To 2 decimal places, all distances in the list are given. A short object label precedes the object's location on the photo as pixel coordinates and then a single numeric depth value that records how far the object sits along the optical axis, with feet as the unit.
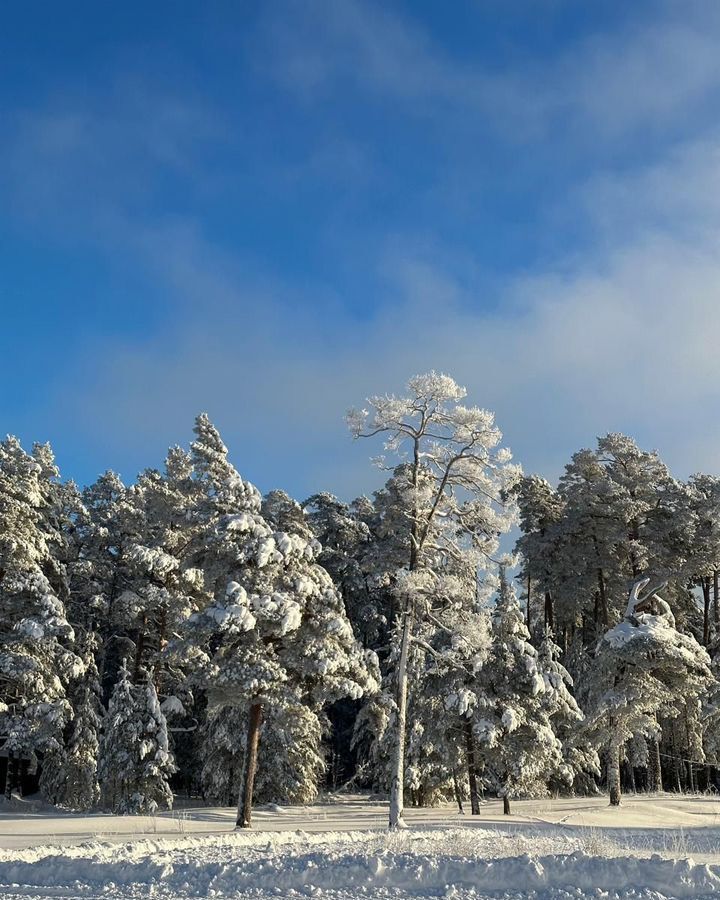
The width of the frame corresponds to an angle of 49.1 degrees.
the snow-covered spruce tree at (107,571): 120.57
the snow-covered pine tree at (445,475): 80.28
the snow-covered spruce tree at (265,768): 108.27
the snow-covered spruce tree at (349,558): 152.76
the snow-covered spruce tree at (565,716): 109.60
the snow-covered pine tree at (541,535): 152.97
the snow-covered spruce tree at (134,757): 98.02
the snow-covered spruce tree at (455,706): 96.32
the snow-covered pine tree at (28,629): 98.73
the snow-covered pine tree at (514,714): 97.19
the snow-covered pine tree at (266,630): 75.46
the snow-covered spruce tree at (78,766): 105.91
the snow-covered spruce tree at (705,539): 132.87
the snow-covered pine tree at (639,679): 105.19
